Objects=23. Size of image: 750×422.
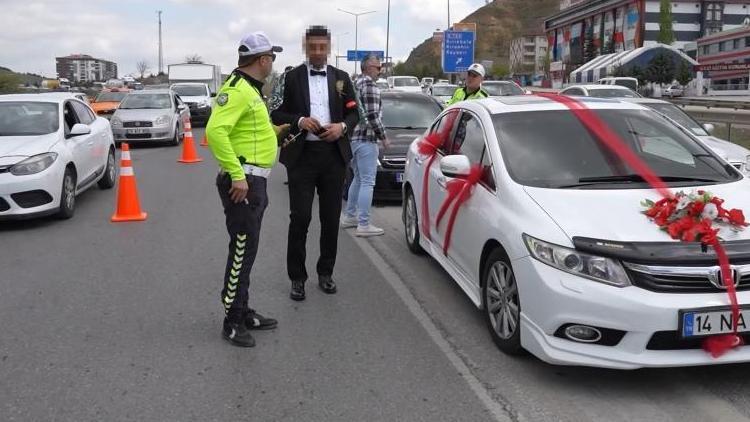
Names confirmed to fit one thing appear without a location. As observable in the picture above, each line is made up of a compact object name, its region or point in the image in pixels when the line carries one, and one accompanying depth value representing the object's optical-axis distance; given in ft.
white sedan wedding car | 11.65
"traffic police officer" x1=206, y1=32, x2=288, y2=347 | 13.80
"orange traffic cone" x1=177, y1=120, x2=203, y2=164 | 51.29
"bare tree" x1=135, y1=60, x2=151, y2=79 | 357.41
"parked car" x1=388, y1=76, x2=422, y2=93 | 142.00
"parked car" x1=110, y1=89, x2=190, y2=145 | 60.90
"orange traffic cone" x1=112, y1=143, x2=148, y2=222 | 28.96
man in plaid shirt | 25.13
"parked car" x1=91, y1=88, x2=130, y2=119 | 85.97
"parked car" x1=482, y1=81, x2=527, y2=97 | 84.17
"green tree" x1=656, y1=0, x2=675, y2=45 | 337.11
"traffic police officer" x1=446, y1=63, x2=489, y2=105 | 28.73
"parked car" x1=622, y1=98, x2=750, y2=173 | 29.84
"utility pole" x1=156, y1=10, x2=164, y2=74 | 276.62
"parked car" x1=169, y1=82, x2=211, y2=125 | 89.20
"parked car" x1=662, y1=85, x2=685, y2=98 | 234.07
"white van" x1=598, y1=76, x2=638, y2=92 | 116.78
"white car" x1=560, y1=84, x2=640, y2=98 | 57.31
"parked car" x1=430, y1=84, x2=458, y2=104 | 102.37
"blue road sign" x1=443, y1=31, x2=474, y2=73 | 112.47
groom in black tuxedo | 17.43
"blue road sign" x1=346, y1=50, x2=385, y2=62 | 255.00
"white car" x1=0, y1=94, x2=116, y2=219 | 26.50
